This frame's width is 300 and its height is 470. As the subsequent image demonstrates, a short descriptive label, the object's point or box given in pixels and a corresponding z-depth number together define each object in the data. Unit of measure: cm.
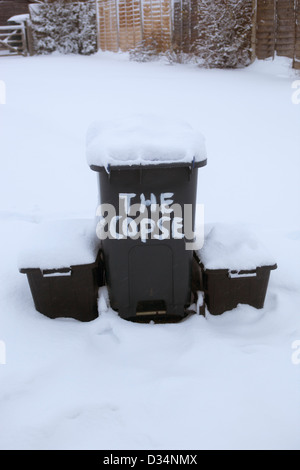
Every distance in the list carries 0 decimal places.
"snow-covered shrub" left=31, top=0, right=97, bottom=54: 1739
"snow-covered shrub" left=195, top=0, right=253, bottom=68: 1205
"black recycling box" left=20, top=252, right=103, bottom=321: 298
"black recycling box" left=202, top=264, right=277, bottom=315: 303
